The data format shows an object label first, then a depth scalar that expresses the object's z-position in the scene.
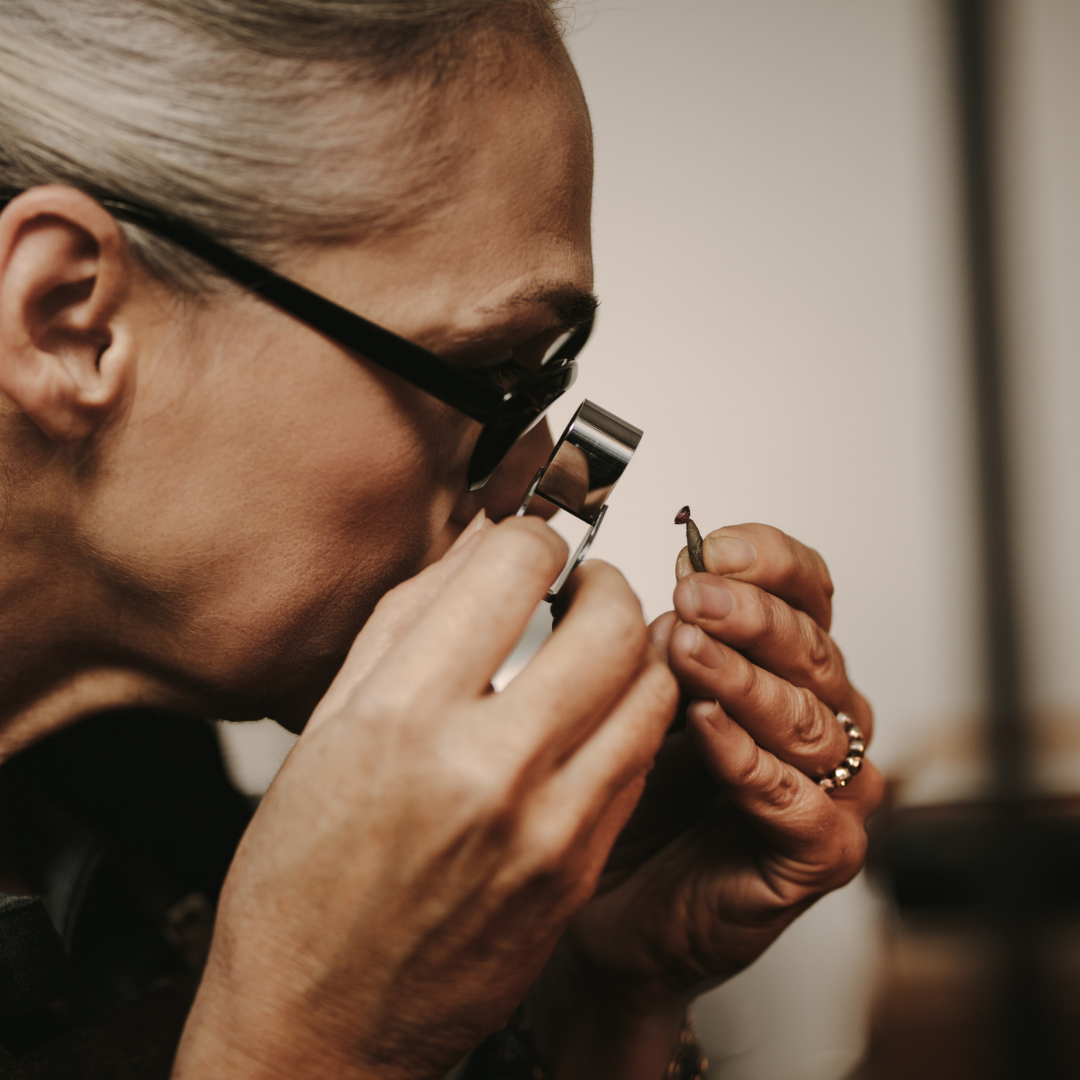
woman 0.48
